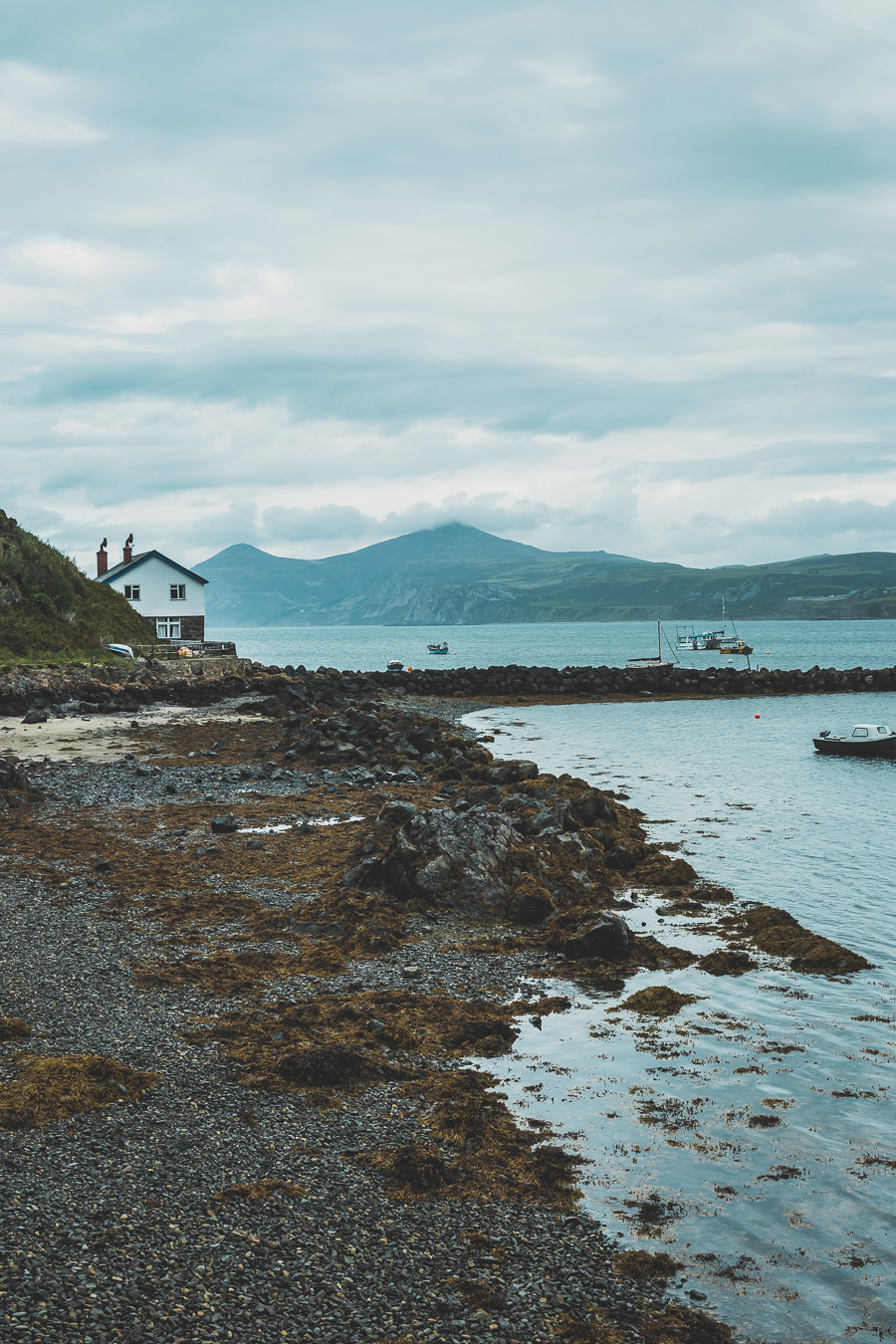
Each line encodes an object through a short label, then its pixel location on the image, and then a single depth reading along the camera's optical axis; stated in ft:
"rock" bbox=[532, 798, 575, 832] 72.08
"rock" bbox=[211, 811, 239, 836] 75.77
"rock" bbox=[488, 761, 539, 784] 99.30
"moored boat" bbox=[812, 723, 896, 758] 144.25
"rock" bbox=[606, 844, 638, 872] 71.61
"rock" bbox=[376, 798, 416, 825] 75.15
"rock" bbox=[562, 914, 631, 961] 51.72
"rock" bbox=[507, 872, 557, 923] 57.41
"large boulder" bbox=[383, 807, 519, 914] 59.11
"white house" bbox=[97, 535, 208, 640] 271.49
